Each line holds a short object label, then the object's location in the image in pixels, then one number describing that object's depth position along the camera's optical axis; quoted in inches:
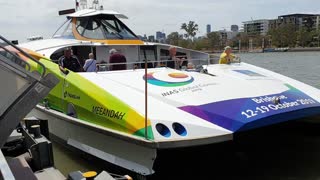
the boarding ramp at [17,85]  96.3
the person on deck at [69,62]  238.0
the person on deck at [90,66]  234.7
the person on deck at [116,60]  238.9
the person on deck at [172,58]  254.5
